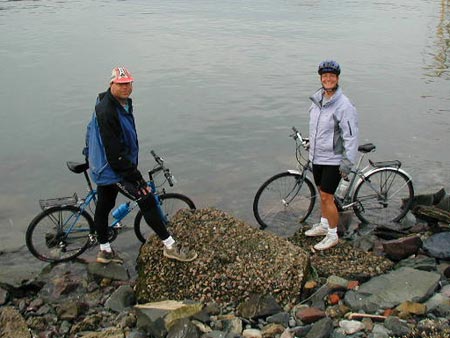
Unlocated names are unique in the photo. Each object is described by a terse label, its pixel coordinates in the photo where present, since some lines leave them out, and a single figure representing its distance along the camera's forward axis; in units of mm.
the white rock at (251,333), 5609
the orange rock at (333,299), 6304
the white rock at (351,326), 5457
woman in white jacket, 7004
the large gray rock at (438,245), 7465
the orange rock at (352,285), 6618
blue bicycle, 7961
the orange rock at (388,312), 5746
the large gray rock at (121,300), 6837
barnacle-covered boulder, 6590
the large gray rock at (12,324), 5961
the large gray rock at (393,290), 6074
